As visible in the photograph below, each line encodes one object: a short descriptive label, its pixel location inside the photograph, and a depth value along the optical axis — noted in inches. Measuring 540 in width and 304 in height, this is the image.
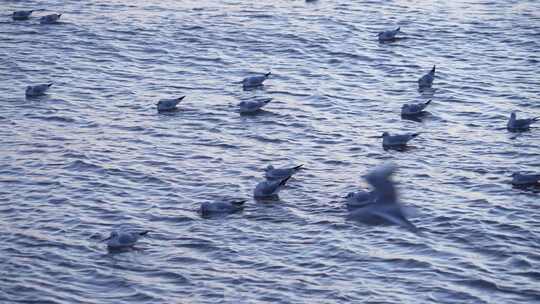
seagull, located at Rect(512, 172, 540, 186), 1035.9
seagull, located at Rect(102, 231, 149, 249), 918.4
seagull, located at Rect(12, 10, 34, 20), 1743.4
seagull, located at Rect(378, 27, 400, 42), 1569.9
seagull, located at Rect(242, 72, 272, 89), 1379.2
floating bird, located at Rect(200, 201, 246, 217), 995.3
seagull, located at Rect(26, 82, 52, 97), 1364.4
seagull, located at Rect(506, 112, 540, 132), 1196.5
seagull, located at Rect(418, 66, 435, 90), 1368.1
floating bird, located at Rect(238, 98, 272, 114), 1290.6
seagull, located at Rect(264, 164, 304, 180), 1061.8
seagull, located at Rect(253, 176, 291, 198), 1029.8
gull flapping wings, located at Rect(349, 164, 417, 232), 793.6
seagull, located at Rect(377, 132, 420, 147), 1165.7
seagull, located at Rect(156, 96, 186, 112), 1305.4
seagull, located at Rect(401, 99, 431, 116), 1263.5
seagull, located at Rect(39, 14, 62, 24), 1713.8
